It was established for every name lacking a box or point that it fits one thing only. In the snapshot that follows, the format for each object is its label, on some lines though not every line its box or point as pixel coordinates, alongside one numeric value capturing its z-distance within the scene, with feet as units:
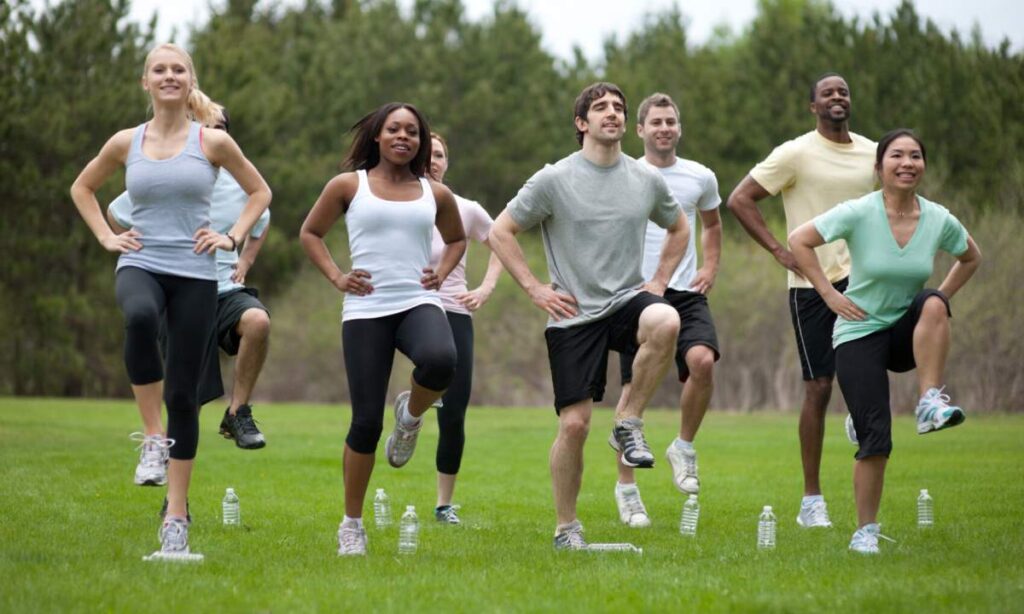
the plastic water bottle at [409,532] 47.54
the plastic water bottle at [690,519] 54.39
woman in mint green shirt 47.20
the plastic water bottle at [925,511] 55.21
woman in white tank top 46.63
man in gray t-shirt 48.37
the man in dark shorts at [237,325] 56.94
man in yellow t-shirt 57.50
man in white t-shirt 56.03
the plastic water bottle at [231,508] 56.25
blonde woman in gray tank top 44.82
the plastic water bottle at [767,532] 48.67
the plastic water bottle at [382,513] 55.64
